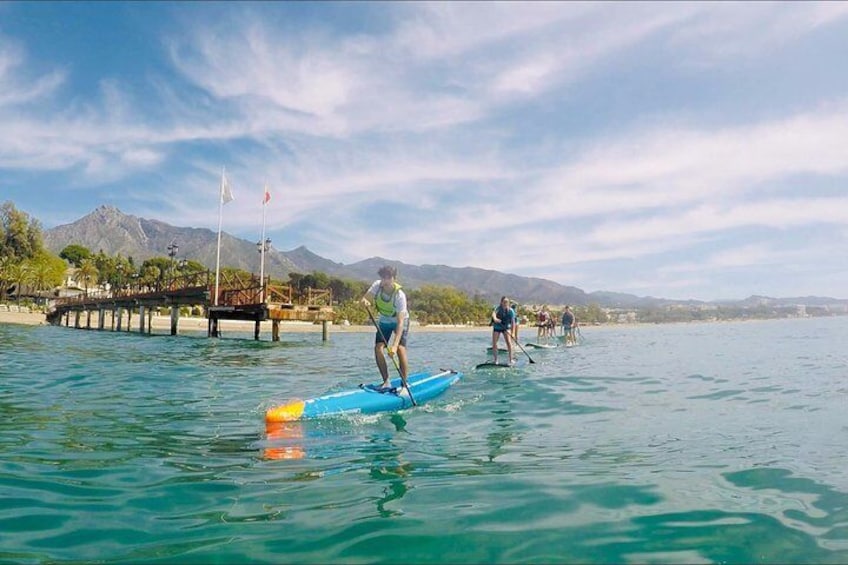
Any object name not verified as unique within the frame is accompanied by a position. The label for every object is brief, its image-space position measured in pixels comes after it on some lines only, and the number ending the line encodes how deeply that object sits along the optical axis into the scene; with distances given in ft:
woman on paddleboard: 58.85
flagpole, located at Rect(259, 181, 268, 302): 125.09
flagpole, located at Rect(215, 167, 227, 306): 126.17
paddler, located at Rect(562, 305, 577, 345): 110.11
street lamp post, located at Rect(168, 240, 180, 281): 139.21
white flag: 126.21
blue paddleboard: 27.73
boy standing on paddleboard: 33.78
